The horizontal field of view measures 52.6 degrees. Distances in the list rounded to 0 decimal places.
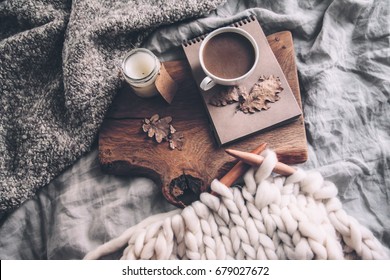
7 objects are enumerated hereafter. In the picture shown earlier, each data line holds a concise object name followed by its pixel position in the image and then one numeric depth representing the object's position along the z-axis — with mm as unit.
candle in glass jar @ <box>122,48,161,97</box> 626
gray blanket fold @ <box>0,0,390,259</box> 664
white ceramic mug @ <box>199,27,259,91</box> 609
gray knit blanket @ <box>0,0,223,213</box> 671
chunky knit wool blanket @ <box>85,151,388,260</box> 569
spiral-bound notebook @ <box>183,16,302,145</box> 626
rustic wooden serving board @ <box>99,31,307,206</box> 630
